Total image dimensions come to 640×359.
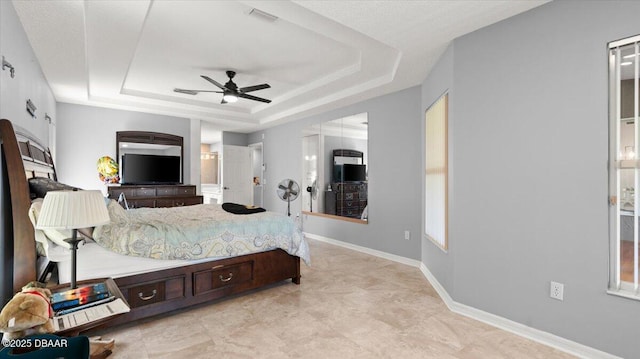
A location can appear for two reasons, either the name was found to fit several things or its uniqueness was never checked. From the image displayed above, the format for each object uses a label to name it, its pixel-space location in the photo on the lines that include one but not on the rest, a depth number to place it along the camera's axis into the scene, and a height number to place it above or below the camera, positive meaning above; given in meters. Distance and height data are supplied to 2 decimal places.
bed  1.79 -0.74
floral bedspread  2.35 -0.51
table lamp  1.50 -0.18
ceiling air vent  2.47 +1.44
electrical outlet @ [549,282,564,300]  2.10 -0.82
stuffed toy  1.17 -0.57
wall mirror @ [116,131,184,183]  5.30 +0.59
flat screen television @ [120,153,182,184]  5.35 +0.17
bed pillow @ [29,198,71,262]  1.90 -0.43
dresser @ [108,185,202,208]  5.00 -0.30
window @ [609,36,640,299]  1.86 +0.09
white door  7.59 +0.09
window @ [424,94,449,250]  3.03 +0.08
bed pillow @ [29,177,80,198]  2.01 -0.06
